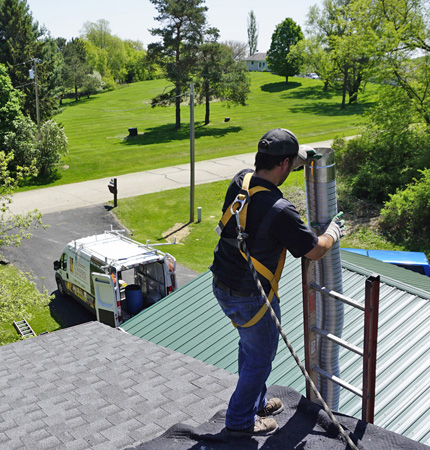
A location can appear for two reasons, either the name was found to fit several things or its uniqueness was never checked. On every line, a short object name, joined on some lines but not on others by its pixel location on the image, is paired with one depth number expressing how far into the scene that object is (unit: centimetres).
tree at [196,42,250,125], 4444
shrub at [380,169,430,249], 2017
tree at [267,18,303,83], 8212
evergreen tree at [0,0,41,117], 3797
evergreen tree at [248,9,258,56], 16050
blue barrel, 1431
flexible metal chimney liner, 369
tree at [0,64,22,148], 3362
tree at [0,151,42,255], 1380
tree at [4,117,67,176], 3325
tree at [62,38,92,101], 7200
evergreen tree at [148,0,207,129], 4291
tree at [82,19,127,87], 8856
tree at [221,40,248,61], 9622
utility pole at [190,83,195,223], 2322
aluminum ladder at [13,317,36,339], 1526
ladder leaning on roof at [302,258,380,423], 335
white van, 1367
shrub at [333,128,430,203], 2323
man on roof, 351
